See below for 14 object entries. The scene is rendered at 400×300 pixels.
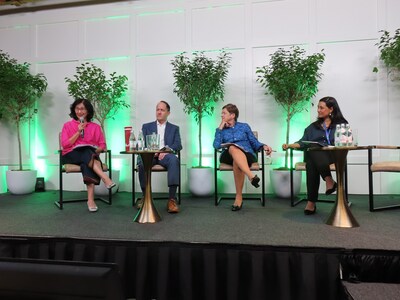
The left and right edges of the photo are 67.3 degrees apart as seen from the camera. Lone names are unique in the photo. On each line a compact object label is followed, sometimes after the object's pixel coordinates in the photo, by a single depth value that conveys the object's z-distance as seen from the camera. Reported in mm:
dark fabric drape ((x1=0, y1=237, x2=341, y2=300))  1650
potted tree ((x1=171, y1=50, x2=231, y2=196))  3471
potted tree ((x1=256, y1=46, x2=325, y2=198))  3262
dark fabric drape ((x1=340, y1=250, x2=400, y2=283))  1604
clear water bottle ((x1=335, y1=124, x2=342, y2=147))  2197
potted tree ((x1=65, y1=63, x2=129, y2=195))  3707
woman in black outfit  2584
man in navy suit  2791
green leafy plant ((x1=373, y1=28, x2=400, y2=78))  3136
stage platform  1664
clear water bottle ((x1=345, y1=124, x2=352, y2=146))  2184
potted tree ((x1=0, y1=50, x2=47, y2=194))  3787
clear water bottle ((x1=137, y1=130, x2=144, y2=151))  2480
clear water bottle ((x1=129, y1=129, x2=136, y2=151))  2545
